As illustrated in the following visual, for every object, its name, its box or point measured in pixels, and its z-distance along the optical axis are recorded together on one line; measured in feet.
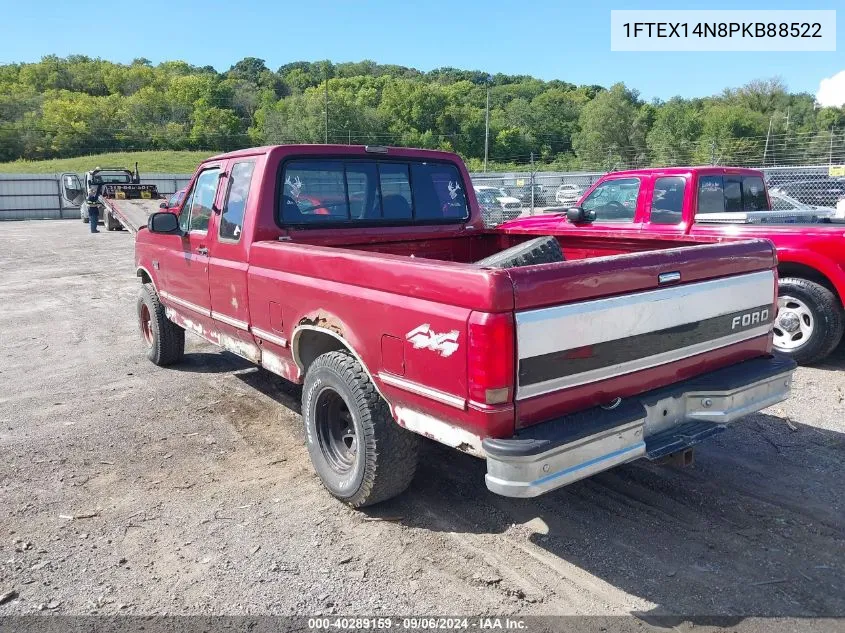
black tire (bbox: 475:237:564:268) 12.40
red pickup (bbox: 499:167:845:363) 20.13
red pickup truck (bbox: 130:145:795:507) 8.95
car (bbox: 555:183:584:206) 71.41
